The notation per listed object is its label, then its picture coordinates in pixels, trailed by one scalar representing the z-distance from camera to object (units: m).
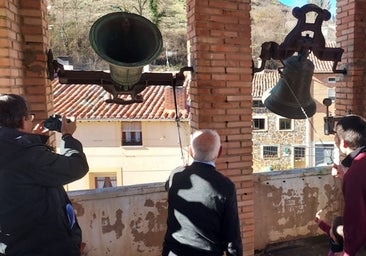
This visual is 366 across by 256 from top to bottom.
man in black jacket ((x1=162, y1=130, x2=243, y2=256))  2.28
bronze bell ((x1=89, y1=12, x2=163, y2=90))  2.60
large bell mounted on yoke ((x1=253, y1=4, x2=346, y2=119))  3.41
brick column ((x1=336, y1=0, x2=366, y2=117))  4.51
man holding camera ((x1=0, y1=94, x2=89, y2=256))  2.01
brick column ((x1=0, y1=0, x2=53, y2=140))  3.16
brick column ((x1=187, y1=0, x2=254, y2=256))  3.68
